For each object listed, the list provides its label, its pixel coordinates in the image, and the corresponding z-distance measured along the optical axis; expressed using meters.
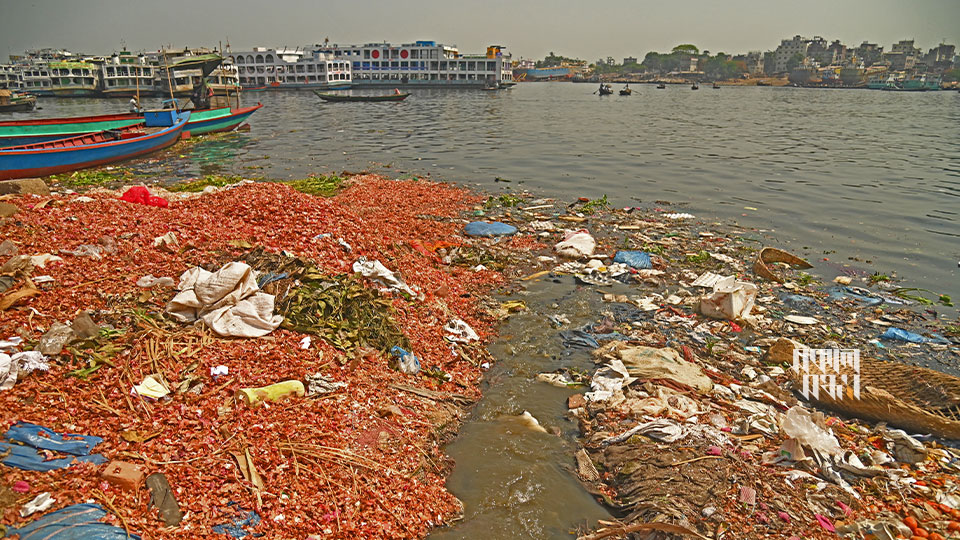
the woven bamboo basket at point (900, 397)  4.62
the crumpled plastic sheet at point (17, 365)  3.59
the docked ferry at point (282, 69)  78.31
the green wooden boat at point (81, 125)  18.23
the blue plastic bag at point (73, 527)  2.60
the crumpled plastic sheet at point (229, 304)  4.57
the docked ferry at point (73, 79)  67.50
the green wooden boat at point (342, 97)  48.15
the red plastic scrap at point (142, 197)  8.44
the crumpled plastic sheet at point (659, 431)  4.30
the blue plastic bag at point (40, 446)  2.98
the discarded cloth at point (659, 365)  5.26
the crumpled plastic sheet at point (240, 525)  2.95
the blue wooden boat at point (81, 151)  14.05
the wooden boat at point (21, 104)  44.59
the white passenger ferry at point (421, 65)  83.50
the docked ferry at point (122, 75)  67.12
